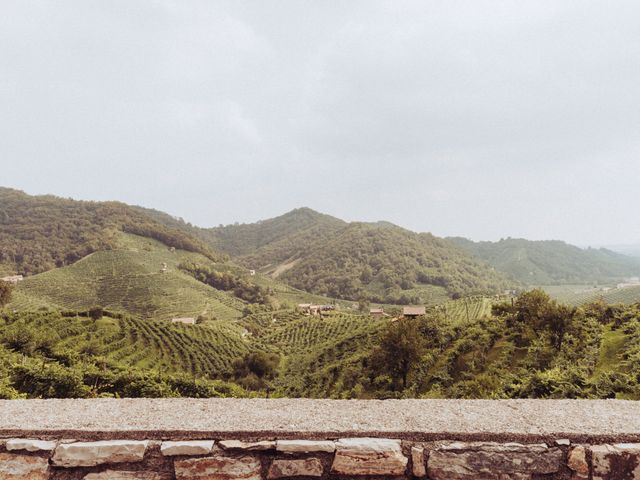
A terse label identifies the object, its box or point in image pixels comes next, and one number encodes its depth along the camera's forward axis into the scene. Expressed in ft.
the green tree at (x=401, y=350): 49.73
